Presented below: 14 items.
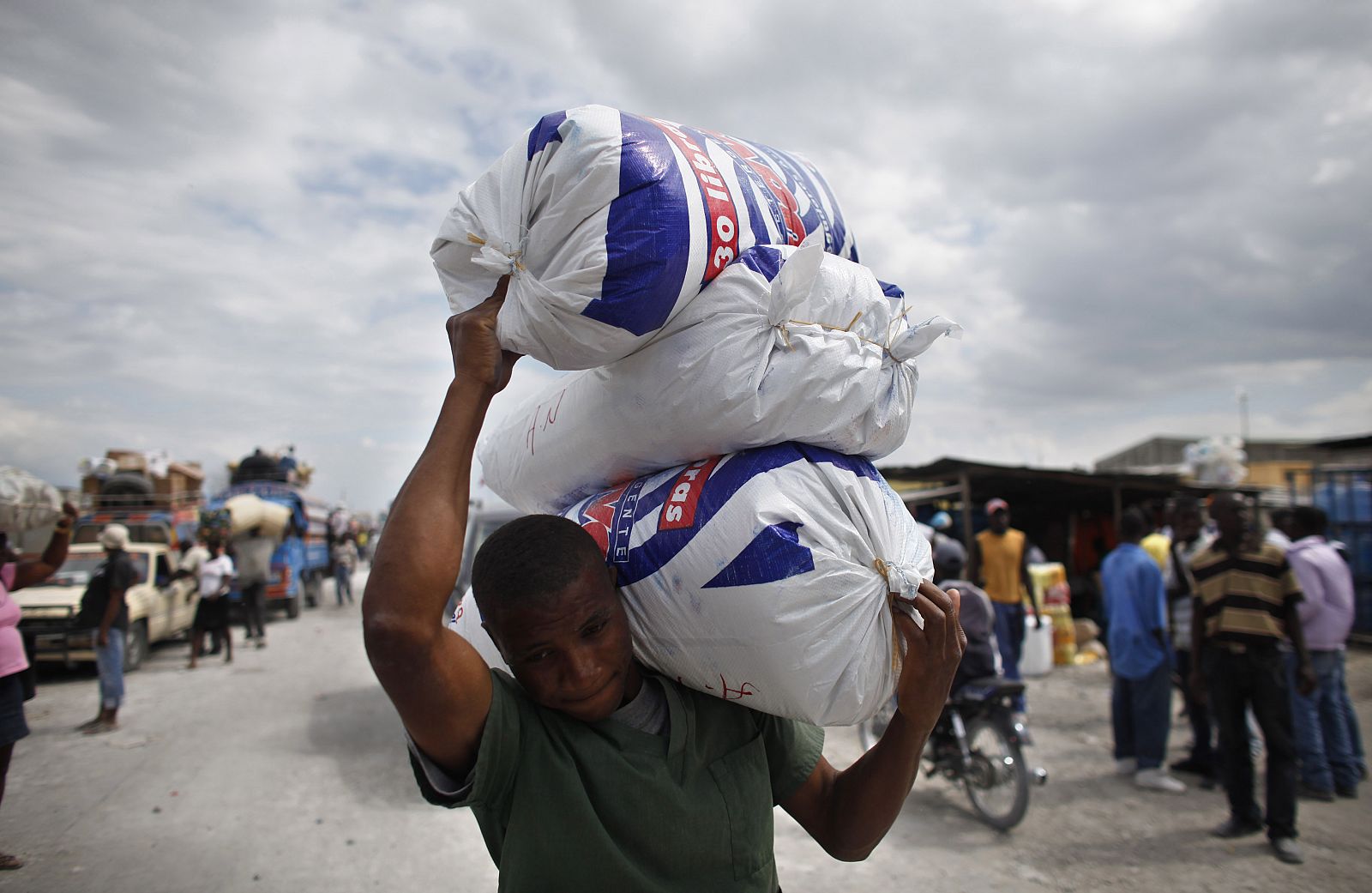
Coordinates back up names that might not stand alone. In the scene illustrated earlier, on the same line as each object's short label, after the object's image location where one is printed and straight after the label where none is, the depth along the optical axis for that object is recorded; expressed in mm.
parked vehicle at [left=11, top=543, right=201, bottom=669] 9227
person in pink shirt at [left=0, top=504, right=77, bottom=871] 4238
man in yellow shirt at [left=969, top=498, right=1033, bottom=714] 7758
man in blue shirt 5543
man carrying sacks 1118
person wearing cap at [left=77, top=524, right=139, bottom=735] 7215
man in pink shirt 5367
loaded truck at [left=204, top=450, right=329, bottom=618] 15609
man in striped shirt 4387
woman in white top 10352
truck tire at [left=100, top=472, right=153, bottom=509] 14758
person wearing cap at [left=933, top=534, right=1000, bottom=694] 5090
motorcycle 4816
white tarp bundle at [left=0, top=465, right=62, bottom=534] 5035
